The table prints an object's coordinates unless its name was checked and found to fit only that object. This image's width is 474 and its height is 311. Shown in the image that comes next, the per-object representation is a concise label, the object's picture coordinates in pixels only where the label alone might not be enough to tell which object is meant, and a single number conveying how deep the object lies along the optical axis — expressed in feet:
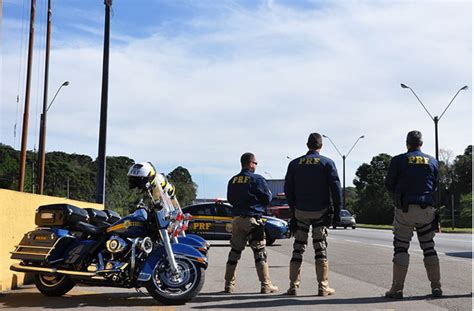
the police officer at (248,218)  26.16
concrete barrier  26.22
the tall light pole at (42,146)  110.63
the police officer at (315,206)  25.11
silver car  138.31
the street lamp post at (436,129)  125.39
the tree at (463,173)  221.66
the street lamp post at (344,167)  189.16
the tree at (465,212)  168.80
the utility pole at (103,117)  43.93
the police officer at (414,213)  24.41
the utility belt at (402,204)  24.48
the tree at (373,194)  220.43
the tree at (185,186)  278.79
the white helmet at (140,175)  22.86
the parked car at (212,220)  64.28
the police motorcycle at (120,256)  22.58
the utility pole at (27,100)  104.02
